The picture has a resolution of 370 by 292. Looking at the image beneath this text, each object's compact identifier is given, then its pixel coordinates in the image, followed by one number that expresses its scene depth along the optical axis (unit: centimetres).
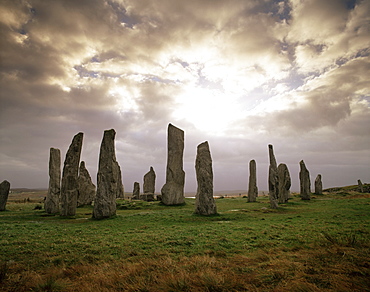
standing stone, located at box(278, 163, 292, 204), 2575
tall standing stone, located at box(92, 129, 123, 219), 1556
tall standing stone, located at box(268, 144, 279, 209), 2033
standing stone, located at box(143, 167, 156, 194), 3769
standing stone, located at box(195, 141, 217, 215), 1630
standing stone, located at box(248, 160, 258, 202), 2733
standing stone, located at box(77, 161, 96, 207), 2420
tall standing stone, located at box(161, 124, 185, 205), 2467
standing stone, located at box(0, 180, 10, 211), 2125
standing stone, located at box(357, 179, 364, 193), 4203
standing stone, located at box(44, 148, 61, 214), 1919
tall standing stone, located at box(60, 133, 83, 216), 1677
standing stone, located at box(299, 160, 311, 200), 2930
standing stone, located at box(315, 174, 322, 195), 3650
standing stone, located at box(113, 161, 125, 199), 3722
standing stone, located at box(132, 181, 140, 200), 3922
